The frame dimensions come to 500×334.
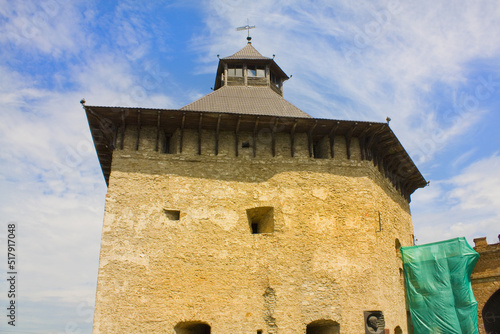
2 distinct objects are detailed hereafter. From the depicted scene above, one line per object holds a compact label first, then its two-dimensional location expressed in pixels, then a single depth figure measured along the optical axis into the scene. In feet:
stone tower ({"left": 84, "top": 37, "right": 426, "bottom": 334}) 37.29
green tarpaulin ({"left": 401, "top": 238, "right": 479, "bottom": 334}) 43.47
